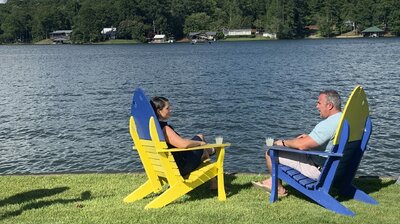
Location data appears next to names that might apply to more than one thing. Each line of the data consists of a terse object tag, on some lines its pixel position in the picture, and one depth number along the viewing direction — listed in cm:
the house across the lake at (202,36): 18538
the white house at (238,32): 19025
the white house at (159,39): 18588
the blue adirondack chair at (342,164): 675
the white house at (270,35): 18178
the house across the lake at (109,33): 19325
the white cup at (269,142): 736
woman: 732
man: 707
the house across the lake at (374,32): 16800
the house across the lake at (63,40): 19925
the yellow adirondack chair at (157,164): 712
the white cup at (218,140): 762
